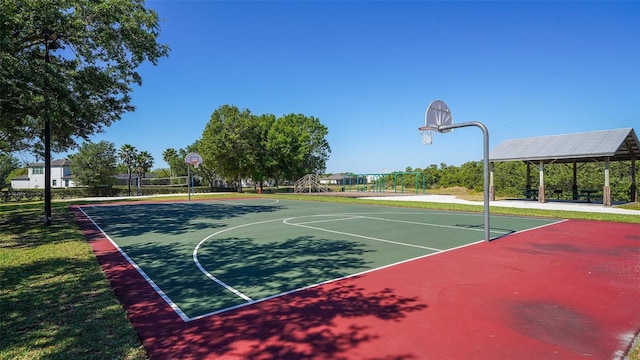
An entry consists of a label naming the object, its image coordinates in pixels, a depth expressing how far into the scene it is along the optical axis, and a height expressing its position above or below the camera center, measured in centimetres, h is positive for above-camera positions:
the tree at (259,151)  4709 +431
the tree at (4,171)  5538 +177
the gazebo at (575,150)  2130 +228
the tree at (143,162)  6606 +380
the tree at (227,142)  4472 +537
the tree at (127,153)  6175 +517
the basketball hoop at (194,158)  3614 +251
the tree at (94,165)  4831 +230
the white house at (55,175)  6688 +117
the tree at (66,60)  1052 +479
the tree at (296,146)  4919 +563
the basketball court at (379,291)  408 -195
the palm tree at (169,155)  7565 +618
